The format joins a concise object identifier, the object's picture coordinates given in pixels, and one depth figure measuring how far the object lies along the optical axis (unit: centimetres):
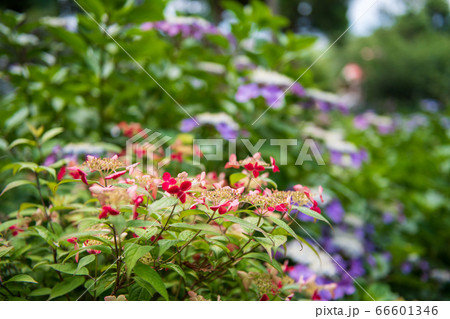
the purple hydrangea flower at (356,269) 144
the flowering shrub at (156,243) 49
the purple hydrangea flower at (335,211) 143
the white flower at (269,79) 137
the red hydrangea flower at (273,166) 59
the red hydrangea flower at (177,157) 92
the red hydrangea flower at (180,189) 48
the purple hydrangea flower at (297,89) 150
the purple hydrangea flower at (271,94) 136
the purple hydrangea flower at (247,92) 135
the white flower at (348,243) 145
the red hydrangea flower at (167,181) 49
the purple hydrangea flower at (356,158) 161
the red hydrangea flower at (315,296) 69
